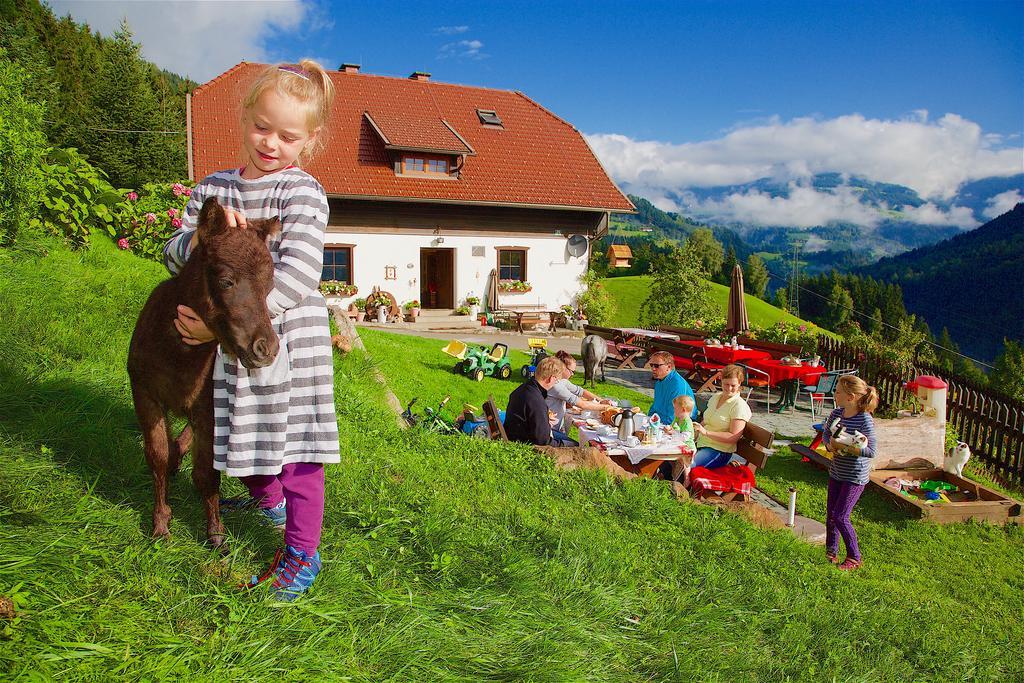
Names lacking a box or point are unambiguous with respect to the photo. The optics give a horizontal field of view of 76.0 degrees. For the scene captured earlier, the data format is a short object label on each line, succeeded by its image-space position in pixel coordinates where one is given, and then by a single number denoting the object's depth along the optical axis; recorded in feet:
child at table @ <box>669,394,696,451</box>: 24.02
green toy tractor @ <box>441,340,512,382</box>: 38.86
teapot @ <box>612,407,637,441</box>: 22.97
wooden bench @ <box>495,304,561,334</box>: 72.74
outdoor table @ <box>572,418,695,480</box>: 22.41
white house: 71.77
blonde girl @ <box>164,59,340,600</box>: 7.32
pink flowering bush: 28.60
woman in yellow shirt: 23.54
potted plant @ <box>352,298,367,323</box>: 70.90
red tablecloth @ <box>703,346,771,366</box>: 45.11
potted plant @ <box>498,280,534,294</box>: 78.28
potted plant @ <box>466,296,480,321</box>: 76.64
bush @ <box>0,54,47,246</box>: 20.75
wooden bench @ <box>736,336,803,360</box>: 46.42
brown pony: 6.41
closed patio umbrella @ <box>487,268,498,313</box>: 77.30
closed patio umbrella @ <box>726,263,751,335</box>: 54.65
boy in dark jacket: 22.17
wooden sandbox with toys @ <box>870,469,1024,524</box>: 24.56
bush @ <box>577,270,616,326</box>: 78.84
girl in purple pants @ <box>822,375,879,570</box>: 19.24
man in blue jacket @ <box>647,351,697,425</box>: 25.39
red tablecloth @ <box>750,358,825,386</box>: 42.11
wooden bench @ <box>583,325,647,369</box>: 53.67
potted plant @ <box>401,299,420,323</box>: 72.79
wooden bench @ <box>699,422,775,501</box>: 21.90
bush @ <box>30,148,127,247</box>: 25.59
